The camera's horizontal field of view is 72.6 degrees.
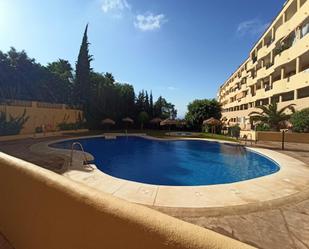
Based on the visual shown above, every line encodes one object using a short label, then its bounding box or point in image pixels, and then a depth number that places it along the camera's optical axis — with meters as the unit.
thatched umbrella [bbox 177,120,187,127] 36.37
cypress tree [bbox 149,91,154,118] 38.44
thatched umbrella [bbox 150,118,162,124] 34.25
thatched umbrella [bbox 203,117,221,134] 27.75
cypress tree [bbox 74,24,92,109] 31.28
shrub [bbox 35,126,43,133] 23.02
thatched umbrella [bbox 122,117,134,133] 32.74
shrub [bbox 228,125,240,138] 24.06
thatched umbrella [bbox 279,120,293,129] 23.00
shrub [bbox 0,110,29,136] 19.06
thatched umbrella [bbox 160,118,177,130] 30.33
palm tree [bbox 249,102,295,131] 22.33
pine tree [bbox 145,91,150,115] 37.88
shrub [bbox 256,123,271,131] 23.69
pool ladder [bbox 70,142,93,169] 10.91
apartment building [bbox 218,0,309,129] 22.39
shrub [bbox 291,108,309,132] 19.67
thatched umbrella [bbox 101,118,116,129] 30.51
